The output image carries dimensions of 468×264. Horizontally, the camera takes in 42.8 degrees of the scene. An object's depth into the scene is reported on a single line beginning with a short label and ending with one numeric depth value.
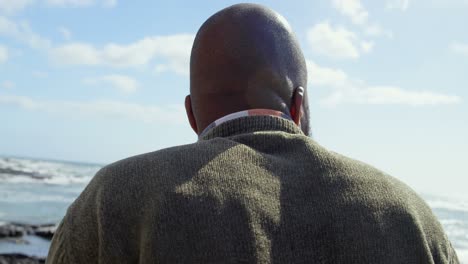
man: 1.42
